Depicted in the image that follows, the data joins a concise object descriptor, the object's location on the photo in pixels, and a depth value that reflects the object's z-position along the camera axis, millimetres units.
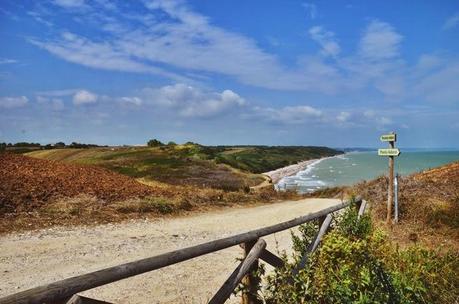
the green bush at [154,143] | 66712
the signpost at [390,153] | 15838
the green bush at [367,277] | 5562
